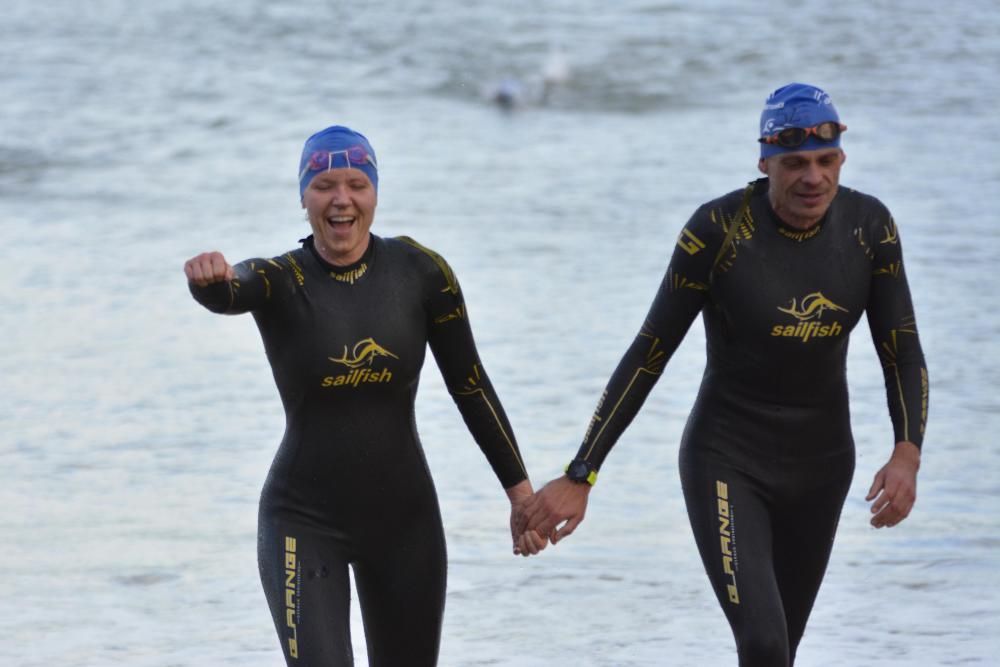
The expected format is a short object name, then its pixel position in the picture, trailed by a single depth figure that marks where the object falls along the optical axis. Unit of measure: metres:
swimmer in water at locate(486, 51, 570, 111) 53.97
